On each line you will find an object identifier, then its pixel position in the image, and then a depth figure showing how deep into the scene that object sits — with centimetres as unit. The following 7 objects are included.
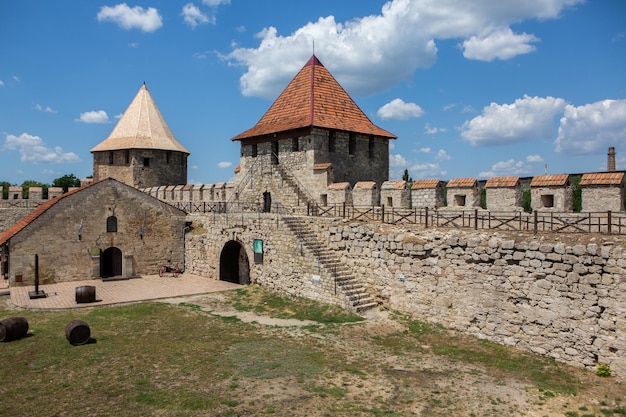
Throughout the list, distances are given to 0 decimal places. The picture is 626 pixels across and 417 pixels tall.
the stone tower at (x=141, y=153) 3238
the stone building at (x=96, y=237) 2030
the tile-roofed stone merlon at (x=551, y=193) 1311
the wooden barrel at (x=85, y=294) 1664
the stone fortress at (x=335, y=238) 1118
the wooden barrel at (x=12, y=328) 1203
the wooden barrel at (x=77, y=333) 1173
